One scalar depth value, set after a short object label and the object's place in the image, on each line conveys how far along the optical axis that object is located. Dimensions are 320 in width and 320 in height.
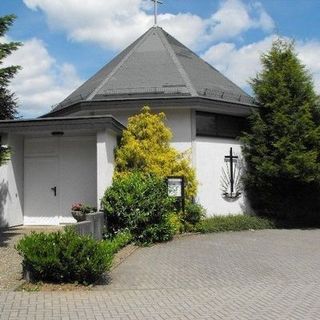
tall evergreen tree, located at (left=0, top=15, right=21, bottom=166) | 10.96
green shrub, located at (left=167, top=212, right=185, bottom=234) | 13.70
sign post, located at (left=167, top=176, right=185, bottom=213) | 14.51
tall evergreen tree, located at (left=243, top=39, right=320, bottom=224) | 16.59
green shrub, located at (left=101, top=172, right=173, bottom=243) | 12.84
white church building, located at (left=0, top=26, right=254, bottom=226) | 14.73
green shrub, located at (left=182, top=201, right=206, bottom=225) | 15.47
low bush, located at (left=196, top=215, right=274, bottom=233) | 15.66
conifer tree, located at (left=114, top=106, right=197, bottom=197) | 14.89
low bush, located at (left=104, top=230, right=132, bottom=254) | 11.51
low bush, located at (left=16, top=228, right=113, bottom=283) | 8.02
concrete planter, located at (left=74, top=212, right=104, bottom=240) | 10.29
